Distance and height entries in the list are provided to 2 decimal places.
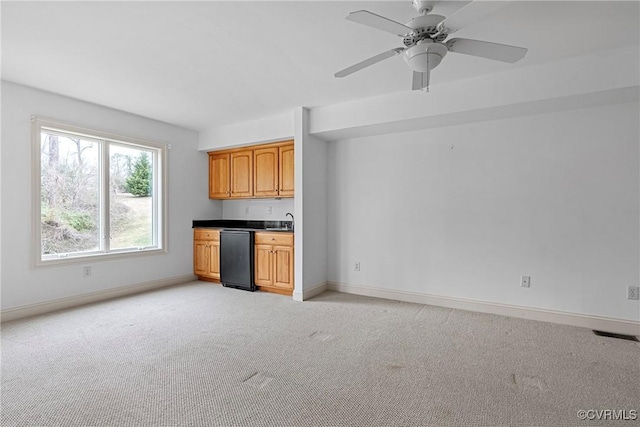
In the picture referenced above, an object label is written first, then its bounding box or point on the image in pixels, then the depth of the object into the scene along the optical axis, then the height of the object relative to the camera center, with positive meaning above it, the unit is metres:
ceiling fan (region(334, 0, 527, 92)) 1.81 +1.07
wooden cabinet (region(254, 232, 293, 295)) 4.46 -0.71
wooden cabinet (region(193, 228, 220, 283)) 5.17 -0.68
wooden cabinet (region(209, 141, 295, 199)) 4.79 +0.64
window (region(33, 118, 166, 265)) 3.74 +0.24
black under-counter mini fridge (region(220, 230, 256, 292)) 4.75 -0.71
